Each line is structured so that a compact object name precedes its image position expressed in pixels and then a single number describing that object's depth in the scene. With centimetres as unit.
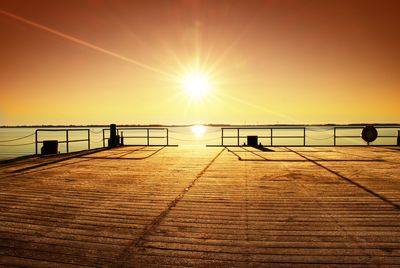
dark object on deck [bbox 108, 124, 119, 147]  2018
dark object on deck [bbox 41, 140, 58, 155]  1557
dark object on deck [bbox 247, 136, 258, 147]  2061
